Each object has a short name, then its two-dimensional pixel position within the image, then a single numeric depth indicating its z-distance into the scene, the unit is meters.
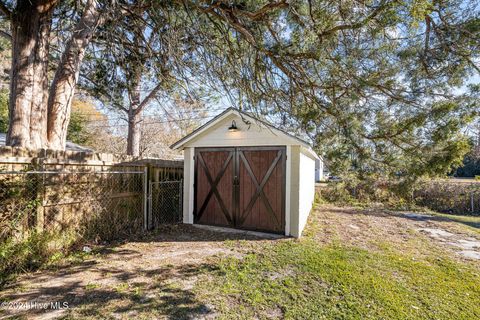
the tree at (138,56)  4.09
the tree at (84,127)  12.52
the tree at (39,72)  3.83
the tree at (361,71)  3.15
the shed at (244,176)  5.47
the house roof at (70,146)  7.09
